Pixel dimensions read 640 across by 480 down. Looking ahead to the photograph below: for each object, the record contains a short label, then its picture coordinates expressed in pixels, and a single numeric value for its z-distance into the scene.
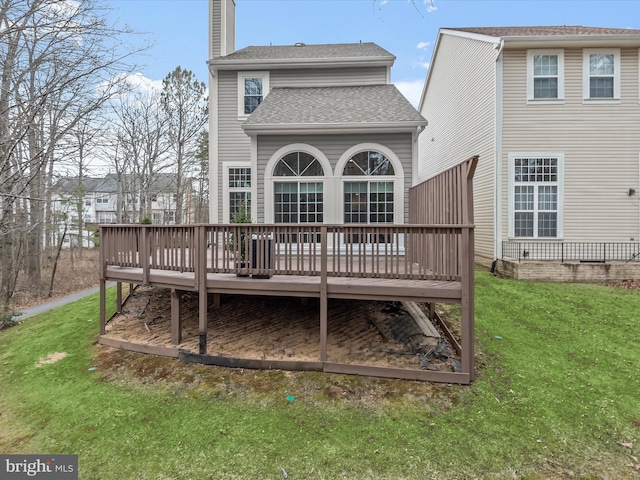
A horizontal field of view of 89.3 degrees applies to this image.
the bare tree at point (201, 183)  21.41
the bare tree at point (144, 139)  19.23
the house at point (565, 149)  9.89
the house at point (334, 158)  7.70
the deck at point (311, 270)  4.50
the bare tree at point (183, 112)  19.92
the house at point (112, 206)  16.29
